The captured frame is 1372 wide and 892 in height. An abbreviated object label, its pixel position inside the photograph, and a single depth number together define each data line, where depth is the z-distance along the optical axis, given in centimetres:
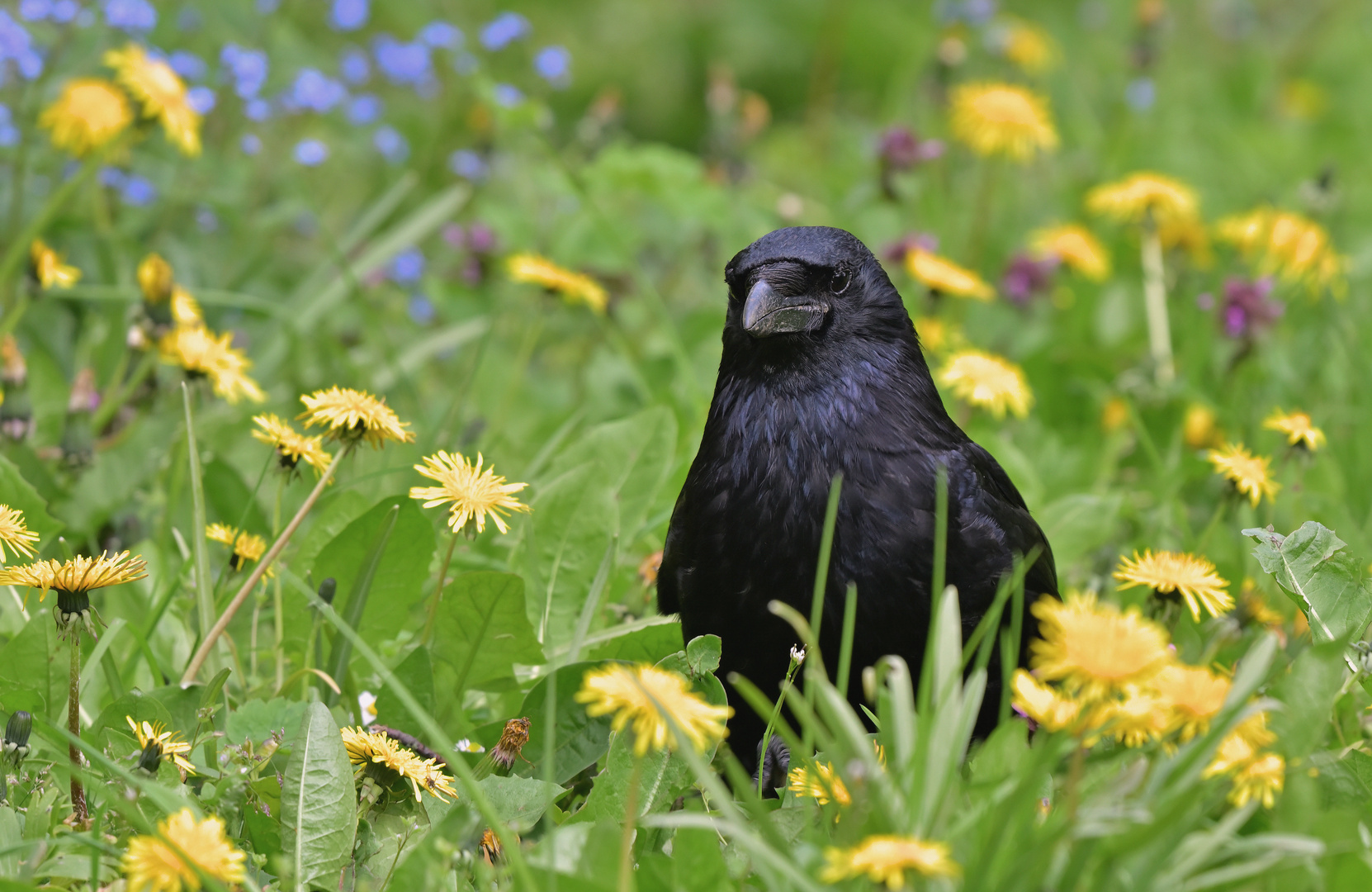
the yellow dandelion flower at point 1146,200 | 745
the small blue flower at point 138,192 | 765
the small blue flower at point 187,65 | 786
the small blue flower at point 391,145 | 954
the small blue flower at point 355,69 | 955
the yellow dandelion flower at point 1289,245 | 761
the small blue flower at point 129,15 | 732
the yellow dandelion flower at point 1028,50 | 1033
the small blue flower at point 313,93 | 788
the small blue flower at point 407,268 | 830
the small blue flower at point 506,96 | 801
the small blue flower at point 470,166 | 876
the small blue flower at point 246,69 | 755
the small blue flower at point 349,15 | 897
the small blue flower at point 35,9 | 693
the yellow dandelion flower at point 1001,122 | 842
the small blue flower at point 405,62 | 907
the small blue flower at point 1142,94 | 1086
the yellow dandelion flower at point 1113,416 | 760
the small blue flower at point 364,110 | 923
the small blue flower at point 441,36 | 876
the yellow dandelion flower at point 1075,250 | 807
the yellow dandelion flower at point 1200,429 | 709
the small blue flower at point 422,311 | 834
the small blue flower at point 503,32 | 852
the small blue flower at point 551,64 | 827
